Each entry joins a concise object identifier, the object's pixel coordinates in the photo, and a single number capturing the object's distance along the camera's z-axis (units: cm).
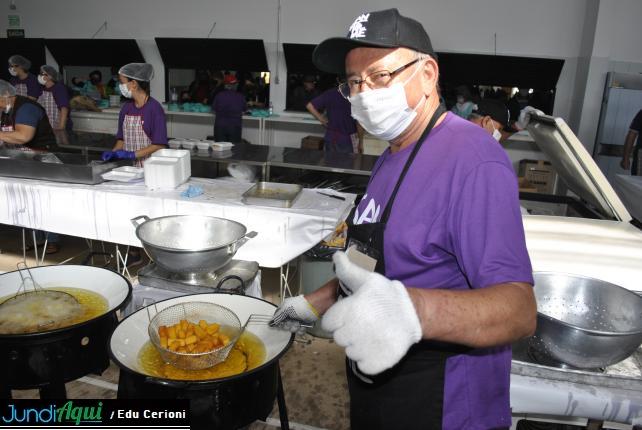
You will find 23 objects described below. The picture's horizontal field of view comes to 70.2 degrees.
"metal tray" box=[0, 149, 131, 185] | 308
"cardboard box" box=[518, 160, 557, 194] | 653
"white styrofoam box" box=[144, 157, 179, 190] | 301
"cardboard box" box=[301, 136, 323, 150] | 715
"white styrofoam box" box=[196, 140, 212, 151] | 518
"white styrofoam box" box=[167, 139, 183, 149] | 526
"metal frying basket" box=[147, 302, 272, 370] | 124
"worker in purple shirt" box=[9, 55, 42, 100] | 626
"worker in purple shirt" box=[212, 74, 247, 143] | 683
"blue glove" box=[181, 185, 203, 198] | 295
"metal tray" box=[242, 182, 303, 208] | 282
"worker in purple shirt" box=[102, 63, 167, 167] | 362
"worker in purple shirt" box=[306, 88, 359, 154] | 575
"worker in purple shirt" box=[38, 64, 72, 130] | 623
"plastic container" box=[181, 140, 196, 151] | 524
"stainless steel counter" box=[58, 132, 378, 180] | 452
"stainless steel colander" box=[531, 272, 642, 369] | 128
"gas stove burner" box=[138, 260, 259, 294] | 187
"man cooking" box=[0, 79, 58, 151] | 370
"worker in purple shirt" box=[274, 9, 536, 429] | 75
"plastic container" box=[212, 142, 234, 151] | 513
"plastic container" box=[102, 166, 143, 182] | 313
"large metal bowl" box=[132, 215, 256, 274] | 181
